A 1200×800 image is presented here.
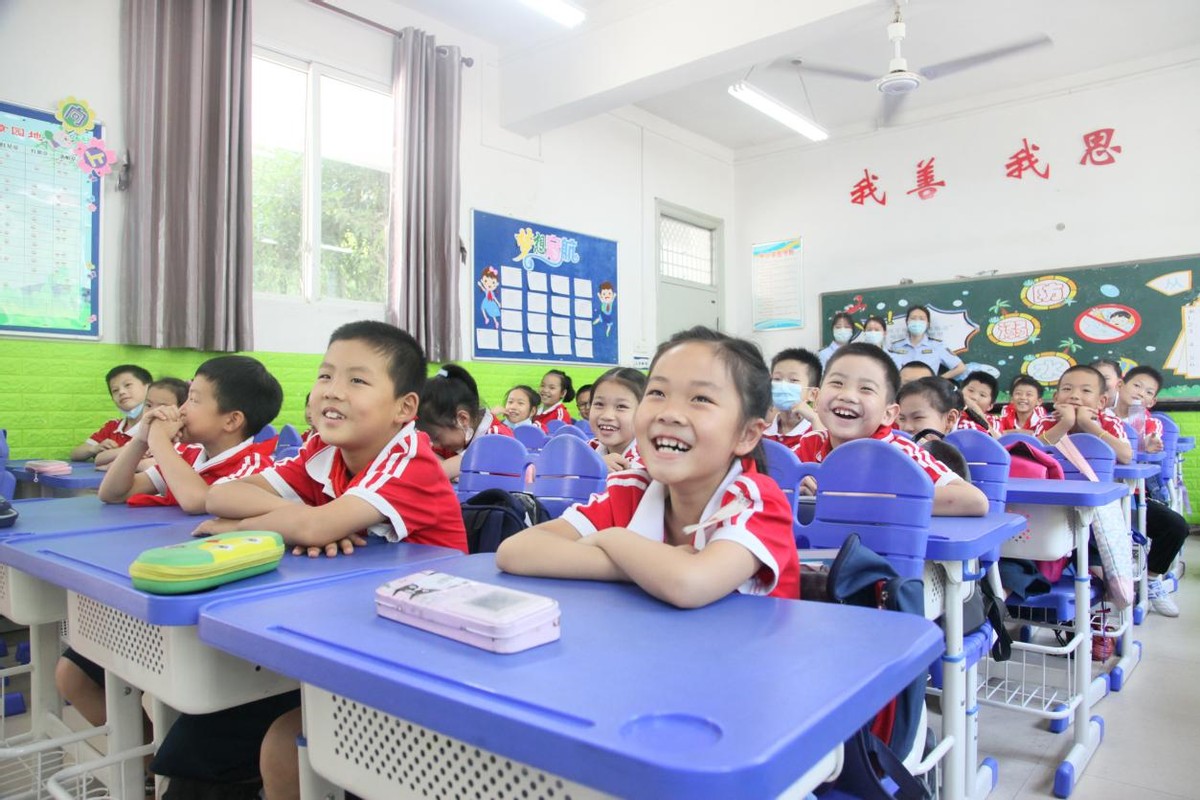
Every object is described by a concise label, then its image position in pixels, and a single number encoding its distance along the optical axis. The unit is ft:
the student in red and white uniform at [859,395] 7.20
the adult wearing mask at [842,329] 25.15
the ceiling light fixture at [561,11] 15.51
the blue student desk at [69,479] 9.46
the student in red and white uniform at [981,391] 16.74
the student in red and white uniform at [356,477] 4.30
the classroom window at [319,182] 16.53
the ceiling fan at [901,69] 16.21
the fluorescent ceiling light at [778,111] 19.34
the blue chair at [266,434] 12.40
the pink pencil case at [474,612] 2.40
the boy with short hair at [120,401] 13.09
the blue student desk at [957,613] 5.03
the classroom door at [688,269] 25.84
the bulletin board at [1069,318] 20.22
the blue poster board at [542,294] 20.26
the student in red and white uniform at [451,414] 8.91
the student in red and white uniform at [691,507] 3.16
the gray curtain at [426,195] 17.94
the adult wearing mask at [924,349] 23.58
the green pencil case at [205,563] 3.18
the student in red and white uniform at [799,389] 9.97
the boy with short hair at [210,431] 6.22
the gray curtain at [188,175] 14.15
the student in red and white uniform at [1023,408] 17.60
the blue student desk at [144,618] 3.28
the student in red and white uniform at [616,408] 10.37
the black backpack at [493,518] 5.49
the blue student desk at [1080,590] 7.01
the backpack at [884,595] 3.79
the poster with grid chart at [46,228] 13.01
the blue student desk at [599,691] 1.75
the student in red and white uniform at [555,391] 20.68
